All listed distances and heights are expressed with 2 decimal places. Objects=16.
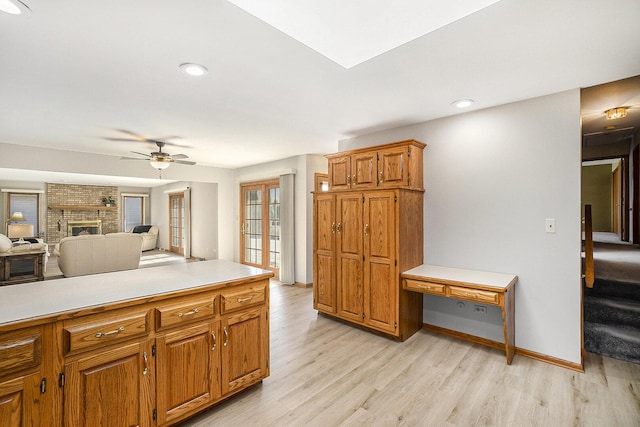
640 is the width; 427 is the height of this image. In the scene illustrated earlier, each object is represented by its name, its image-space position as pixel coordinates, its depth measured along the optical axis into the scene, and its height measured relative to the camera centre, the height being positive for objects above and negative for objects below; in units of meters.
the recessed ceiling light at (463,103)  2.76 +1.08
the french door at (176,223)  8.93 -0.26
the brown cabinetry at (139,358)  1.30 -0.78
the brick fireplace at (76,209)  9.44 +0.22
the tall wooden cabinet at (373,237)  3.06 -0.26
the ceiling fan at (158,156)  4.18 +0.88
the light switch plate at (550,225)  2.62 -0.12
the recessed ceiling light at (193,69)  2.09 +1.09
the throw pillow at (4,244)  4.80 -0.48
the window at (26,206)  8.79 +0.31
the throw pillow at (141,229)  10.34 -0.49
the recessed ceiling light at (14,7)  1.43 +1.07
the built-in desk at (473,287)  2.49 -0.69
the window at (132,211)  10.98 +0.16
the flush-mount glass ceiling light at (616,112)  3.42 +1.20
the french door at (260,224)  5.98 -0.22
